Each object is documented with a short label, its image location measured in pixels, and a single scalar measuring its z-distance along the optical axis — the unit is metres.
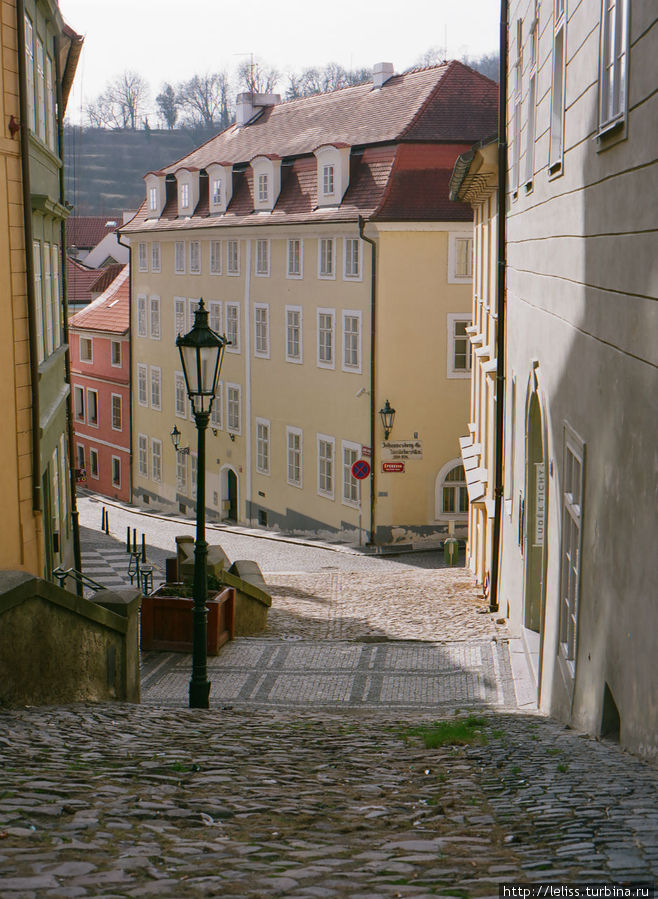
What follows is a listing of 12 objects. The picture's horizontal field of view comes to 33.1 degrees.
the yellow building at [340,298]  29.58
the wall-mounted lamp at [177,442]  40.16
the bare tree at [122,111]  122.94
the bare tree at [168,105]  125.19
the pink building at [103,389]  46.94
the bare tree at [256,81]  90.66
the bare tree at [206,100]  112.81
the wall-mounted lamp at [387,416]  29.59
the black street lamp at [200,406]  9.82
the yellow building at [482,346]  17.83
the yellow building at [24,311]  11.69
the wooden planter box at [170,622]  14.22
